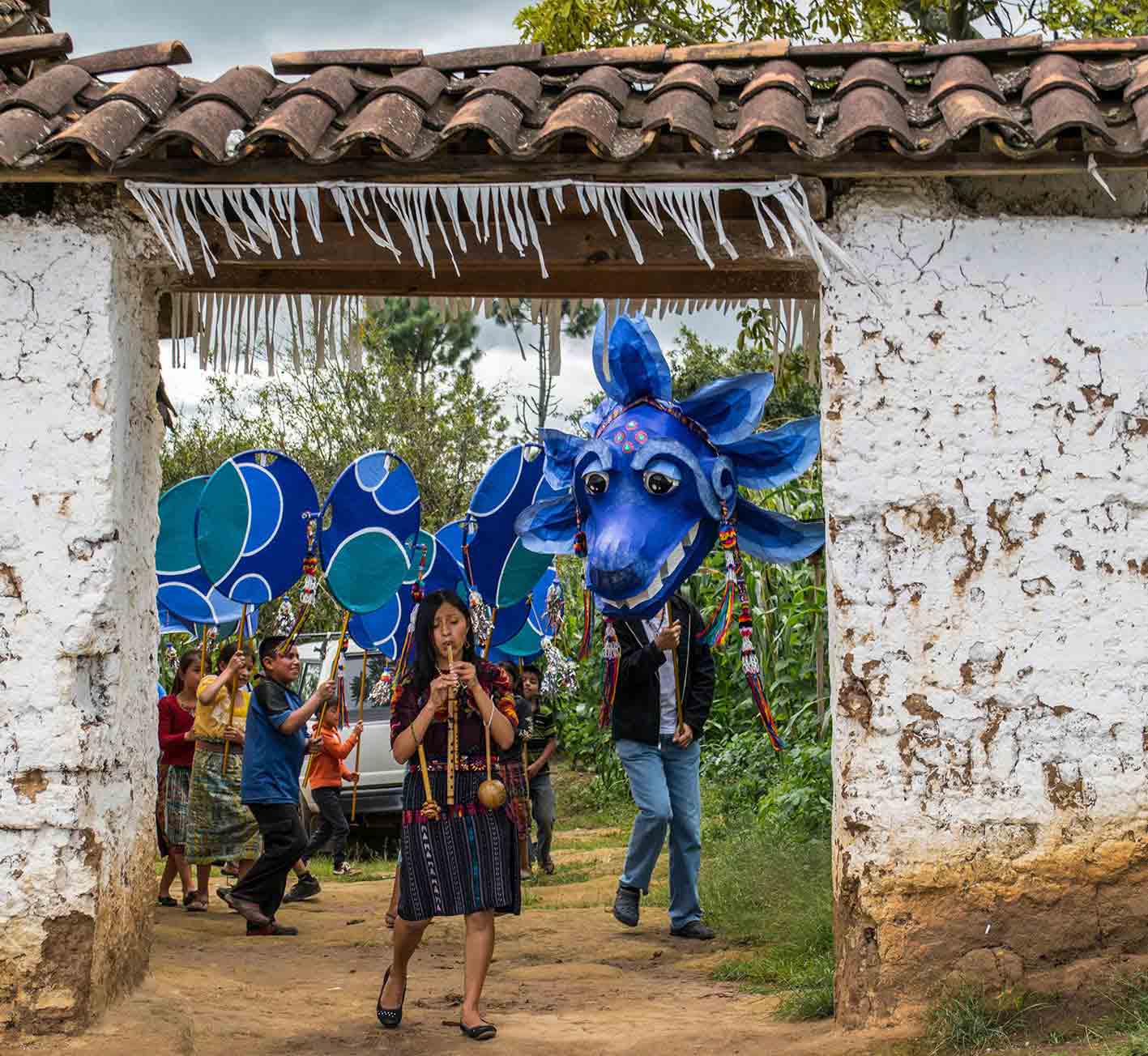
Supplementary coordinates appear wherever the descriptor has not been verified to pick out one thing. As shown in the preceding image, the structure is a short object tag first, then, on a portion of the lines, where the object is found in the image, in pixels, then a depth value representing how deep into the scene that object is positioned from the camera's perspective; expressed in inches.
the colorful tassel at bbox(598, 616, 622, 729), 246.7
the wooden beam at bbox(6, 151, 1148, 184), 180.5
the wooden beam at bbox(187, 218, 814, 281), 199.0
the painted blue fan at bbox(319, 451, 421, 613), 250.1
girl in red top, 337.4
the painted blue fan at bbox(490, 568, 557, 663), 300.7
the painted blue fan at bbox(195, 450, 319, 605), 249.3
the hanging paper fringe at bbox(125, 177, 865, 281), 185.8
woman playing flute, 206.7
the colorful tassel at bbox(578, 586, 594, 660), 245.6
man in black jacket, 275.6
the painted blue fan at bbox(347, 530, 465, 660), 271.1
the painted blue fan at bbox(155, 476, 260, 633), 268.2
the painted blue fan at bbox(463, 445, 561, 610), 261.3
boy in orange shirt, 345.4
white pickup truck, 422.9
